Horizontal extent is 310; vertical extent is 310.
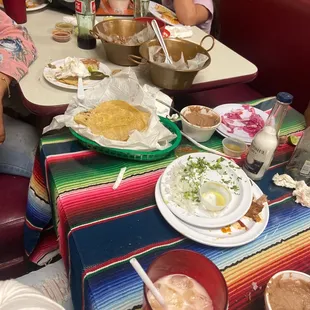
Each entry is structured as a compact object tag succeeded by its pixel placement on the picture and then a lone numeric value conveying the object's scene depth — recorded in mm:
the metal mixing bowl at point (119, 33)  1336
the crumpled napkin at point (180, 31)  1632
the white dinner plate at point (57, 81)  1193
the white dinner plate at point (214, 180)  767
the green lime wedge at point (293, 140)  1067
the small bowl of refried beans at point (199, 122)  1010
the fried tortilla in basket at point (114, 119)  946
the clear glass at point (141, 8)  1706
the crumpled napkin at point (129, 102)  915
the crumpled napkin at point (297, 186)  863
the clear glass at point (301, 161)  925
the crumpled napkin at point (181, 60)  1249
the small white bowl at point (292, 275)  652
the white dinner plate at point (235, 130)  1073
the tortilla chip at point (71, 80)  1211
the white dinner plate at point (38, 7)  1722
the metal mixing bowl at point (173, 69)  1176
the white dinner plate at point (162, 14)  1792
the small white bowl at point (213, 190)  795
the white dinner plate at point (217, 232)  732
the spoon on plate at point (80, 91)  1036
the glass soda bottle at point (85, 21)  1433
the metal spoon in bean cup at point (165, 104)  1118
